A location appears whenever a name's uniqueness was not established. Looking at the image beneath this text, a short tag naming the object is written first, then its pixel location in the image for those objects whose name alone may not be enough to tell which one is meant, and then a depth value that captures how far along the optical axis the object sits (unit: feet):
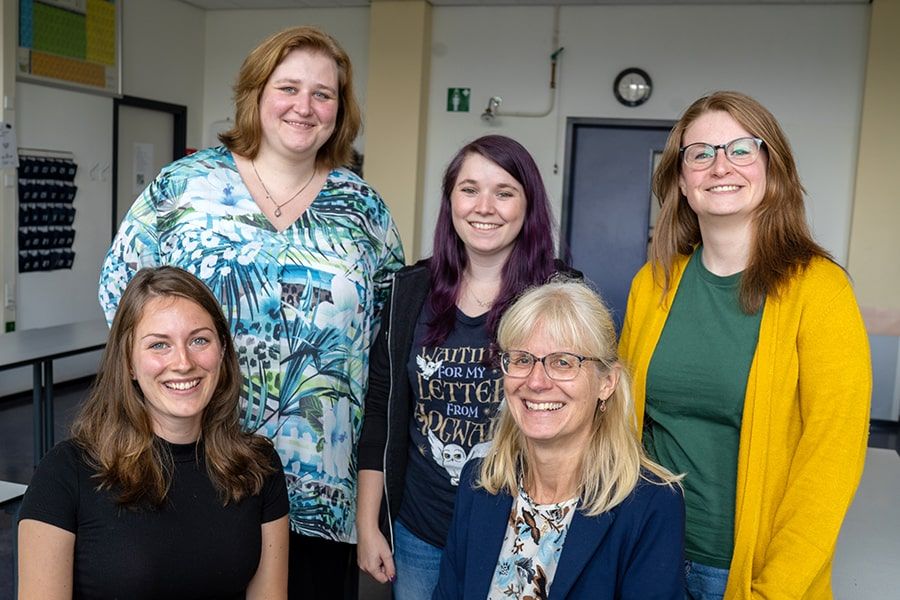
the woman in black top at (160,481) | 4.70
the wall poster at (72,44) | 17.31
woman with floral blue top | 5.80
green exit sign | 21.07
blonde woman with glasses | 4.57
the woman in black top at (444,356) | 5.62
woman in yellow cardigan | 4.42
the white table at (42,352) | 12.39
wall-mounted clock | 19.94
